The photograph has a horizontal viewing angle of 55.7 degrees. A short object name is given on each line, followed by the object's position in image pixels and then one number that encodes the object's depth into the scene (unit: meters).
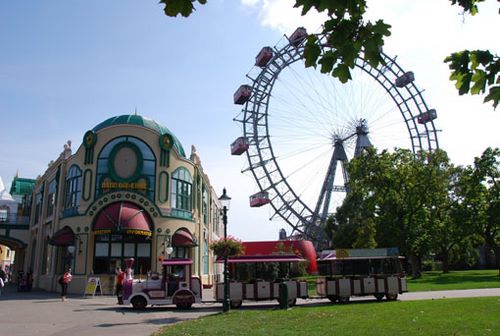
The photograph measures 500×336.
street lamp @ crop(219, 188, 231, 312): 18.27
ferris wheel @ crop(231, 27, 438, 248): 45.84
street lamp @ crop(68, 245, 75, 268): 30.47
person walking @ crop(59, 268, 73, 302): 24.59
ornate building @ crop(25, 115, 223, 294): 30.19
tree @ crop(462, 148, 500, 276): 43.12
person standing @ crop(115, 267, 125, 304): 22.23
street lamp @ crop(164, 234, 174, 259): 30.77
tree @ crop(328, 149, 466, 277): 40.06
